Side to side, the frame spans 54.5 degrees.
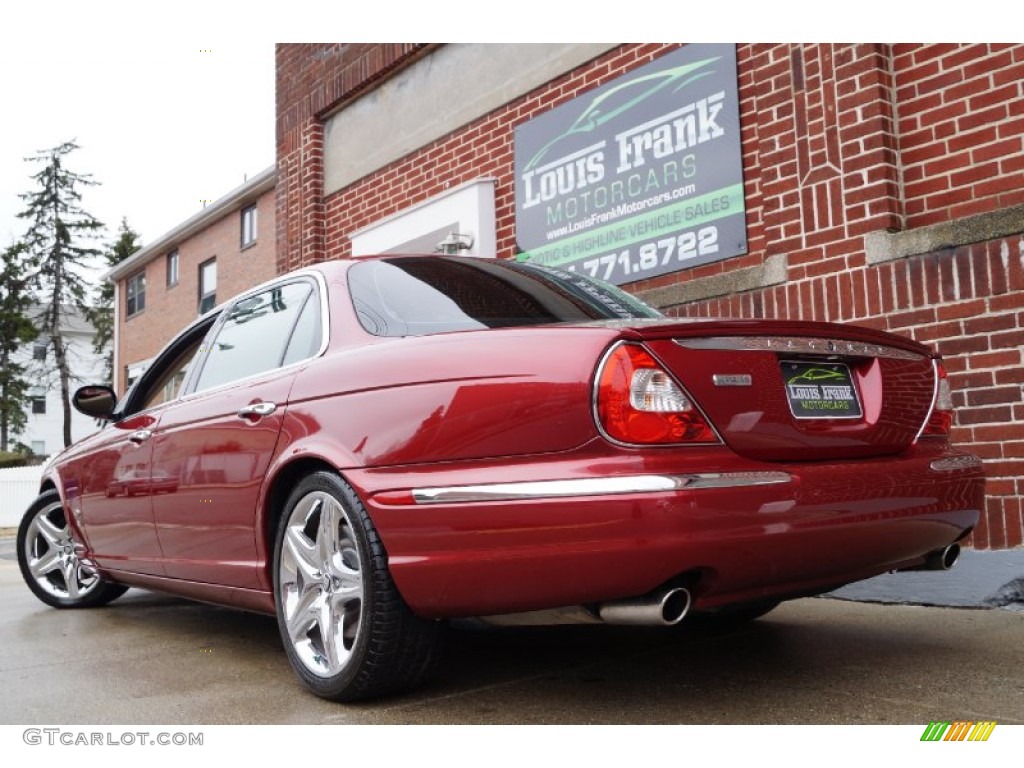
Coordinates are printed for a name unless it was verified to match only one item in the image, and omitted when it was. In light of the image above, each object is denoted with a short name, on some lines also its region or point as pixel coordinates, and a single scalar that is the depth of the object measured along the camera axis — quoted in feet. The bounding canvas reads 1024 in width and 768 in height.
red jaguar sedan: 7.92
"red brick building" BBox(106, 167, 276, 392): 66.95
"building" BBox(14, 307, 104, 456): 161.07
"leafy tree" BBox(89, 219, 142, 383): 148.97
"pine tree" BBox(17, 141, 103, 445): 146.00
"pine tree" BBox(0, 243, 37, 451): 145.48
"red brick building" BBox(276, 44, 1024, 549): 14.78
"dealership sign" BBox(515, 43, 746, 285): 19.77
